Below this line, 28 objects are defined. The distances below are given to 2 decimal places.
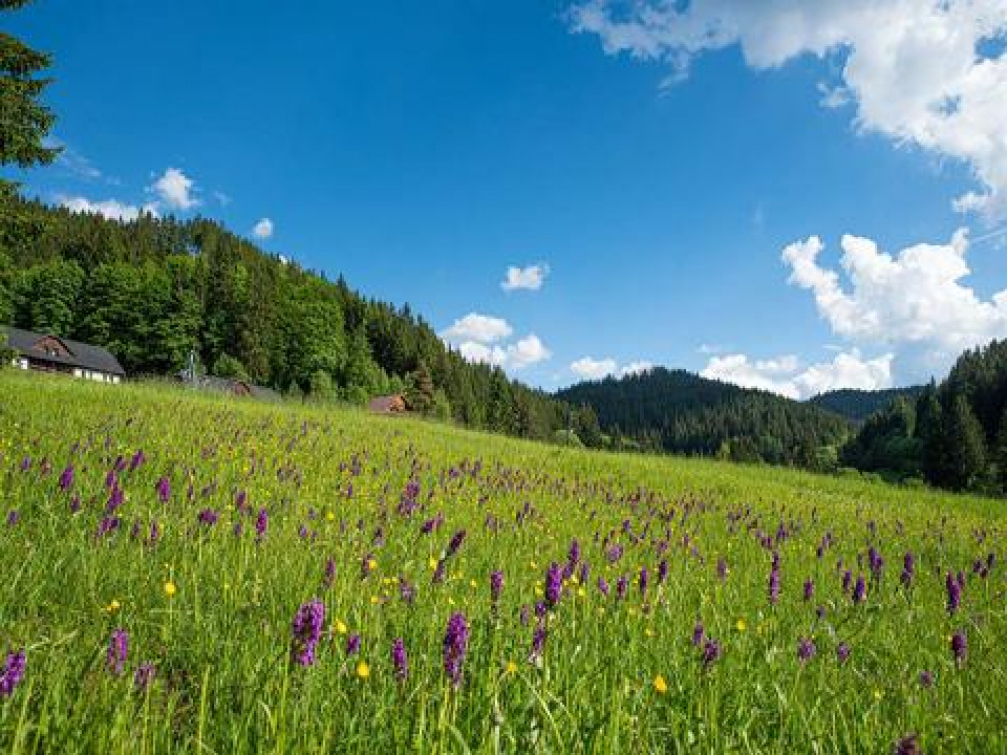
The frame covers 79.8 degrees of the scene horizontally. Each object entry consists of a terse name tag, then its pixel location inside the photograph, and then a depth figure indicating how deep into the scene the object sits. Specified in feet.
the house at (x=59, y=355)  275.18
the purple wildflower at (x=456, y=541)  11.13
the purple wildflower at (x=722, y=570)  15.21
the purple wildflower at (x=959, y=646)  9.32
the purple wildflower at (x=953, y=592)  12.20
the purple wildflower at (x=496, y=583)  8.66
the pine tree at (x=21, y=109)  39.27
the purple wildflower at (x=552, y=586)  8.23
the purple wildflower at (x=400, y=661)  7.02
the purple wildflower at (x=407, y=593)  10.55
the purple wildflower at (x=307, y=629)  6.25
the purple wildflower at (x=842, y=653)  10.40
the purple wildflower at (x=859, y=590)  12.38
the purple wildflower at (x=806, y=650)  9.73
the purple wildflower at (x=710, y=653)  8.36
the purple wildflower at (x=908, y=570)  14.52
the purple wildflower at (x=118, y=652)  6.82
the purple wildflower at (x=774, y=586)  12.84
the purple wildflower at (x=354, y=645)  7.91
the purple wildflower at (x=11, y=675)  5.87
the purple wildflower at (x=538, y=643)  7.85
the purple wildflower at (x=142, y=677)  6.73
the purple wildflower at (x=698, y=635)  9.52
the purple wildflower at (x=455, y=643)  6.47
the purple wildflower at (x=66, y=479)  14.65
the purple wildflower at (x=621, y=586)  10.98
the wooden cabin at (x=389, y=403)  285.43
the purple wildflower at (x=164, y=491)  14.76
